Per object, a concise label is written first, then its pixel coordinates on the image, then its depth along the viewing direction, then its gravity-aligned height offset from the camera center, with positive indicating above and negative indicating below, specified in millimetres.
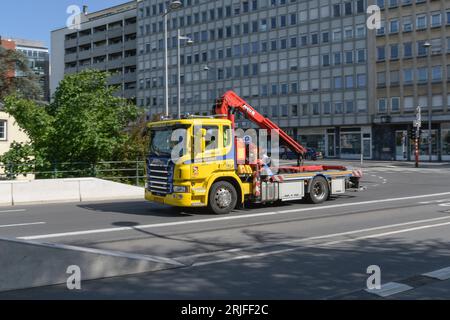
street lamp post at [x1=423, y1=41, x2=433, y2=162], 55444 +6786
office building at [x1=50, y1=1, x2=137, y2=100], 95312 +21374
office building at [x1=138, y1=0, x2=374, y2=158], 65250 +12538
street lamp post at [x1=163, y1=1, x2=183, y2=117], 23125 +6442
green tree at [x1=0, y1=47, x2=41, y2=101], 53969 +8532
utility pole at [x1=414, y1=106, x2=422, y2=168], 44544 +2279
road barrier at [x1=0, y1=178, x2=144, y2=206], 18766 -1087
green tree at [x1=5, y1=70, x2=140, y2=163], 21812 +1631
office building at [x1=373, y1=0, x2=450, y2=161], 57188 +8465
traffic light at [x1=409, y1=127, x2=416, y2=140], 44700 +1713
